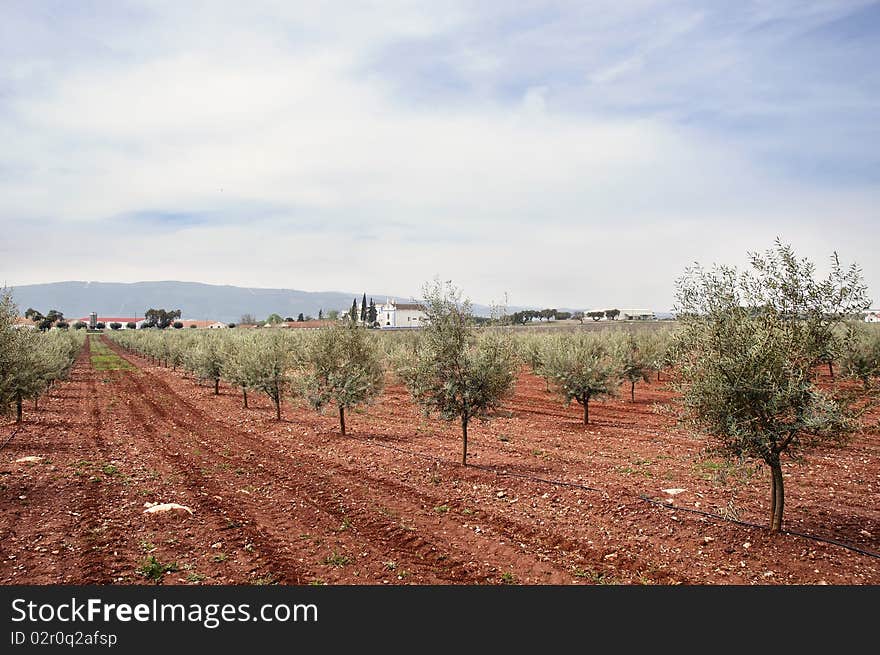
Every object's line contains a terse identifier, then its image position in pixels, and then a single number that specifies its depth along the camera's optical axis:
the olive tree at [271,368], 34.06
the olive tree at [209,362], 45.03
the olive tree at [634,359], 39.69
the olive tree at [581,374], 31.44
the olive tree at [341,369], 27.70
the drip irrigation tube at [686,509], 12.05
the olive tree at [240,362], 34.38
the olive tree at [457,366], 19.64
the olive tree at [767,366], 11.46
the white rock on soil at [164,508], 15.62
